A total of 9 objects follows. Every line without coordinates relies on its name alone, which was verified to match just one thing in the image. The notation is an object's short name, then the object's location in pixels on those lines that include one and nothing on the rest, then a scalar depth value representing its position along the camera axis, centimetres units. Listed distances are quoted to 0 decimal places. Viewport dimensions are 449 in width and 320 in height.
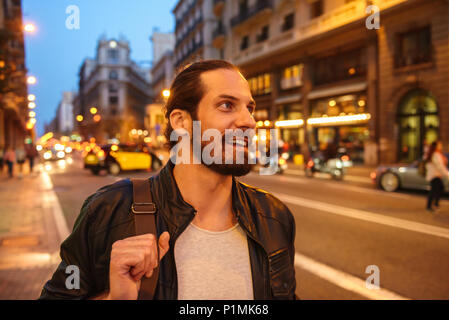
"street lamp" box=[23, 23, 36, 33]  1426
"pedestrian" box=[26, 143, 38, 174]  2048
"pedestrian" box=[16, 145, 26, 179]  1761
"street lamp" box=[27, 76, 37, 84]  2229
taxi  1753
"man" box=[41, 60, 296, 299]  139
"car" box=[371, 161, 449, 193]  1062
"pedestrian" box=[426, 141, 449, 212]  784
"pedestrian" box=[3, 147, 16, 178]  1739
